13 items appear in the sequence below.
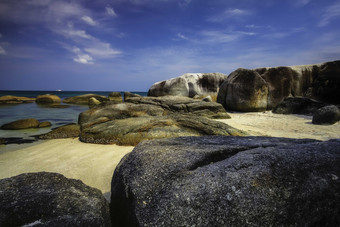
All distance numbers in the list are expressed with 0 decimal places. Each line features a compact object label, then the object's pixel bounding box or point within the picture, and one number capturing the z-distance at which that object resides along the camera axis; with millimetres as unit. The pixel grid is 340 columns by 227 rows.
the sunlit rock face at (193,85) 16781
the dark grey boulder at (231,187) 1212
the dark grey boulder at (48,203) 1245
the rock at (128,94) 17645
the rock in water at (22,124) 7396
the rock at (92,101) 21478
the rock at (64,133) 5676
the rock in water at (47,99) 23203
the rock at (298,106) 9000
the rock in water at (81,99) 24659
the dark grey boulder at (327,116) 6588
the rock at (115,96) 26672
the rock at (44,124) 7991
